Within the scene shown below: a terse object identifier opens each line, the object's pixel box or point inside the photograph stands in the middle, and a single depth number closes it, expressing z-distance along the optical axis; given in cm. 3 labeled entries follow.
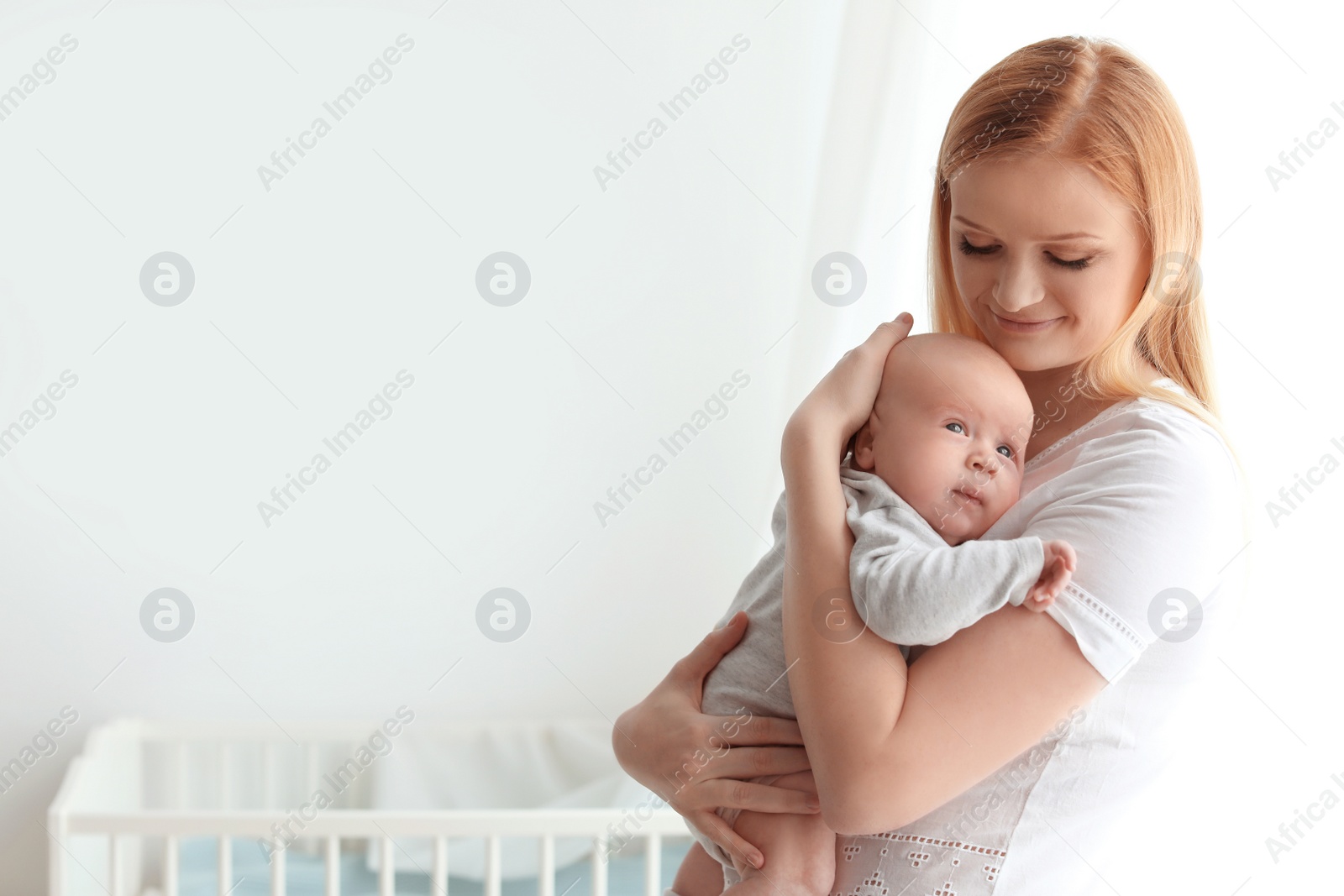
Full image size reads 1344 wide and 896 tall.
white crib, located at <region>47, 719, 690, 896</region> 193
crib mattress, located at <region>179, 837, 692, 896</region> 242
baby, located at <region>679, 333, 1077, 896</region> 78
